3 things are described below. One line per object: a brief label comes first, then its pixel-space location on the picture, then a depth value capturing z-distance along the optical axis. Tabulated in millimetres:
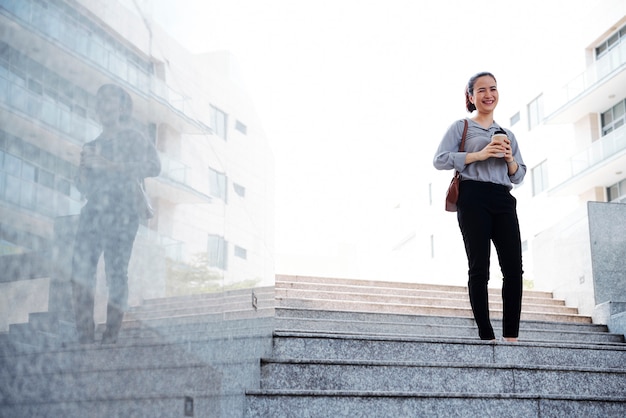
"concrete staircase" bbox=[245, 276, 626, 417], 3584
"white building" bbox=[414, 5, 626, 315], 23234
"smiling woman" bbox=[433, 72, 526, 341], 4699
